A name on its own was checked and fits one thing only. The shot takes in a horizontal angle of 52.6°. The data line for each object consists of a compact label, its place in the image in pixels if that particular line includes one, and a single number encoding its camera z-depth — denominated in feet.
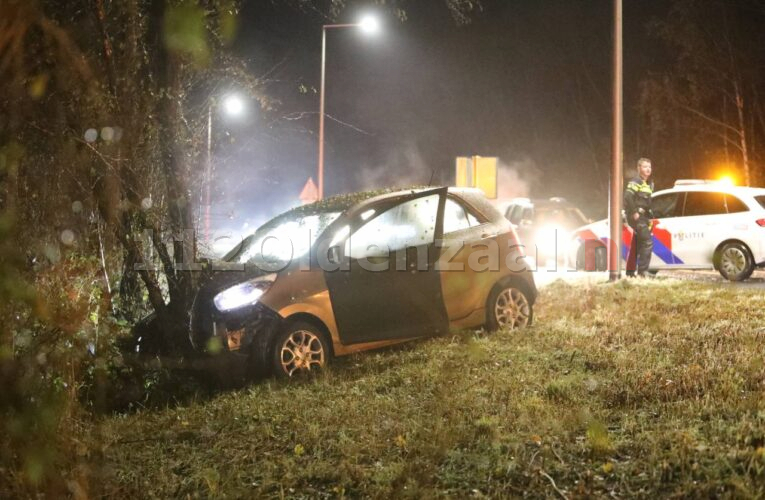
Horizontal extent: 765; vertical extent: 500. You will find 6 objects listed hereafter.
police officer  37.99
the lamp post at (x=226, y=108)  34.91
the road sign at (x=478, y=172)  50.08
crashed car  21.35
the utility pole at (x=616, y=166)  37.65
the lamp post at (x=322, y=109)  63.93
